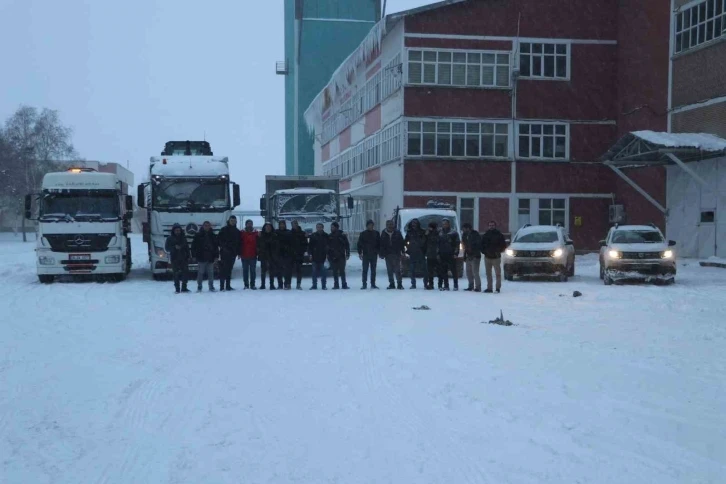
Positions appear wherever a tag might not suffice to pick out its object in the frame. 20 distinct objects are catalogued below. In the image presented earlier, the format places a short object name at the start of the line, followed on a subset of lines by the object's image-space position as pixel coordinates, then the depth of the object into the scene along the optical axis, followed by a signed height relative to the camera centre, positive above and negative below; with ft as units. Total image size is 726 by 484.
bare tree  244.63 +22.80
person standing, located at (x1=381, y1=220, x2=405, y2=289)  65.10 -2.08
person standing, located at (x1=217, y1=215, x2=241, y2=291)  63.10 -1.85
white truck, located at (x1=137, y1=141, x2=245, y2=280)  72.90 +2.16
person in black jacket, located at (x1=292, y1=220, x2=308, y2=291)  64.49 -1.74
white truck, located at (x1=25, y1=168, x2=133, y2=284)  71.72 -0.25
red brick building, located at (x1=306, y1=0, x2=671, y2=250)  119.85 +17.22
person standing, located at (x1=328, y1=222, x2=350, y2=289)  65.31 -2.25
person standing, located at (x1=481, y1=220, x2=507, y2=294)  60.29 -1.93
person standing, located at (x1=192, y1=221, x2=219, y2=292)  62.08 -2.05
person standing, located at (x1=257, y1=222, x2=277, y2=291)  63.82 -2.12
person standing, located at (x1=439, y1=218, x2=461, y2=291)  64.03 -2.21
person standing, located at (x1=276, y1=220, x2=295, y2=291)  64.13 -2.52
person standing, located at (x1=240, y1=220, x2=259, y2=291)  64.03 -2.20
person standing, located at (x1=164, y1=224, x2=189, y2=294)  61.93 -2.35
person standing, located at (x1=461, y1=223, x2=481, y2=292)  61.52 -2.46
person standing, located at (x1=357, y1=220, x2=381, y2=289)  65.26 -1.93
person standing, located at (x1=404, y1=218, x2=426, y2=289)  64.95 -1.68
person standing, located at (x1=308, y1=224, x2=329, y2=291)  64.64 -2.22
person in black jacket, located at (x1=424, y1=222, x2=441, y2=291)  64.18 -2.46
